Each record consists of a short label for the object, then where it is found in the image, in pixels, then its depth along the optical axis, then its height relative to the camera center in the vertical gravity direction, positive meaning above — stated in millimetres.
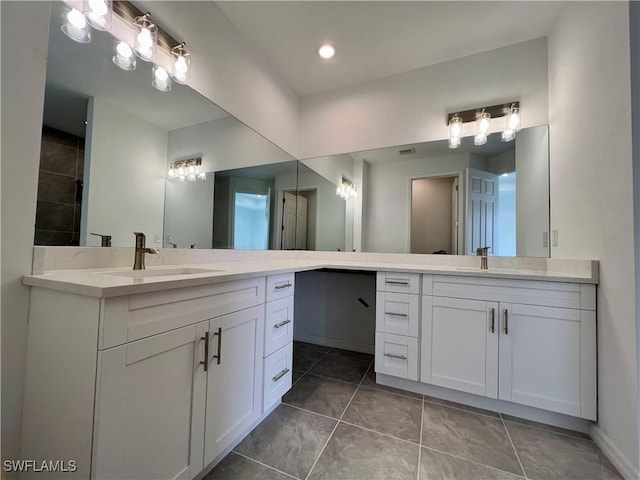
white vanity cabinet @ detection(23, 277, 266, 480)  688 -449
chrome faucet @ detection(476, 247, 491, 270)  1906 -14
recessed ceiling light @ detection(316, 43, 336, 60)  2059 +1675
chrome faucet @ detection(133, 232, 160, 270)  1205 -47
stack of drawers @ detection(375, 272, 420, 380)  1679 -508
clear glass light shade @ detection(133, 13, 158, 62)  1253 +1048
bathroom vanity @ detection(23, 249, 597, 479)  709 -440
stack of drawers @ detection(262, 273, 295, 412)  1333 -522
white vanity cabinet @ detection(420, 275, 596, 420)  1305 -498
